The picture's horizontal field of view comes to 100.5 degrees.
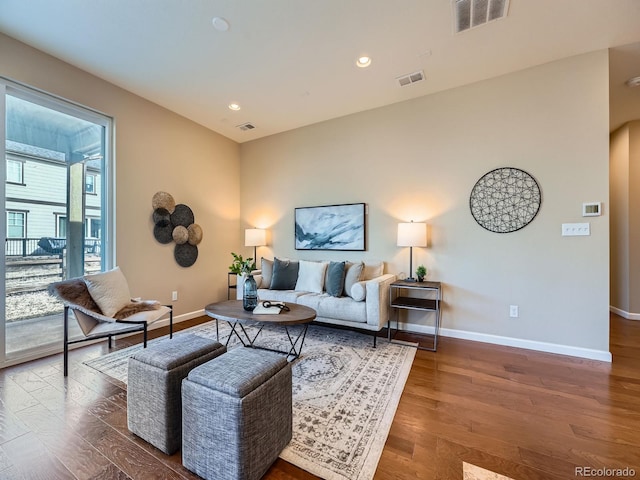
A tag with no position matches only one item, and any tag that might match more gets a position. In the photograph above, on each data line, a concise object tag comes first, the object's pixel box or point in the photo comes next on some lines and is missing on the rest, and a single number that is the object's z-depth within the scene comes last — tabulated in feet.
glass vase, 8.68
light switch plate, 8.73
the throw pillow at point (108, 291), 8.18
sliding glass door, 8.30
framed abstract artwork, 12.57
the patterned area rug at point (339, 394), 4.68
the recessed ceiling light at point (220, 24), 7.29
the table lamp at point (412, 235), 10.31
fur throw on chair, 7.64
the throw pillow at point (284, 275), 12.26
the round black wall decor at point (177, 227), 11.92
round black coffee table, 7.63
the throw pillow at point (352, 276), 11.00
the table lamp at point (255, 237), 14.57
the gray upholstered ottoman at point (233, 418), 3.90
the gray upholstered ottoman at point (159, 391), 4.71
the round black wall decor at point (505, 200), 9.46
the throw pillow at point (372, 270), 11.71
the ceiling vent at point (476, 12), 6.77
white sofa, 9.39
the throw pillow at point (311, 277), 11.90
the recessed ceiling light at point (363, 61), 8.82
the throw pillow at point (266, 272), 12.90
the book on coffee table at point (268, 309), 8.20
